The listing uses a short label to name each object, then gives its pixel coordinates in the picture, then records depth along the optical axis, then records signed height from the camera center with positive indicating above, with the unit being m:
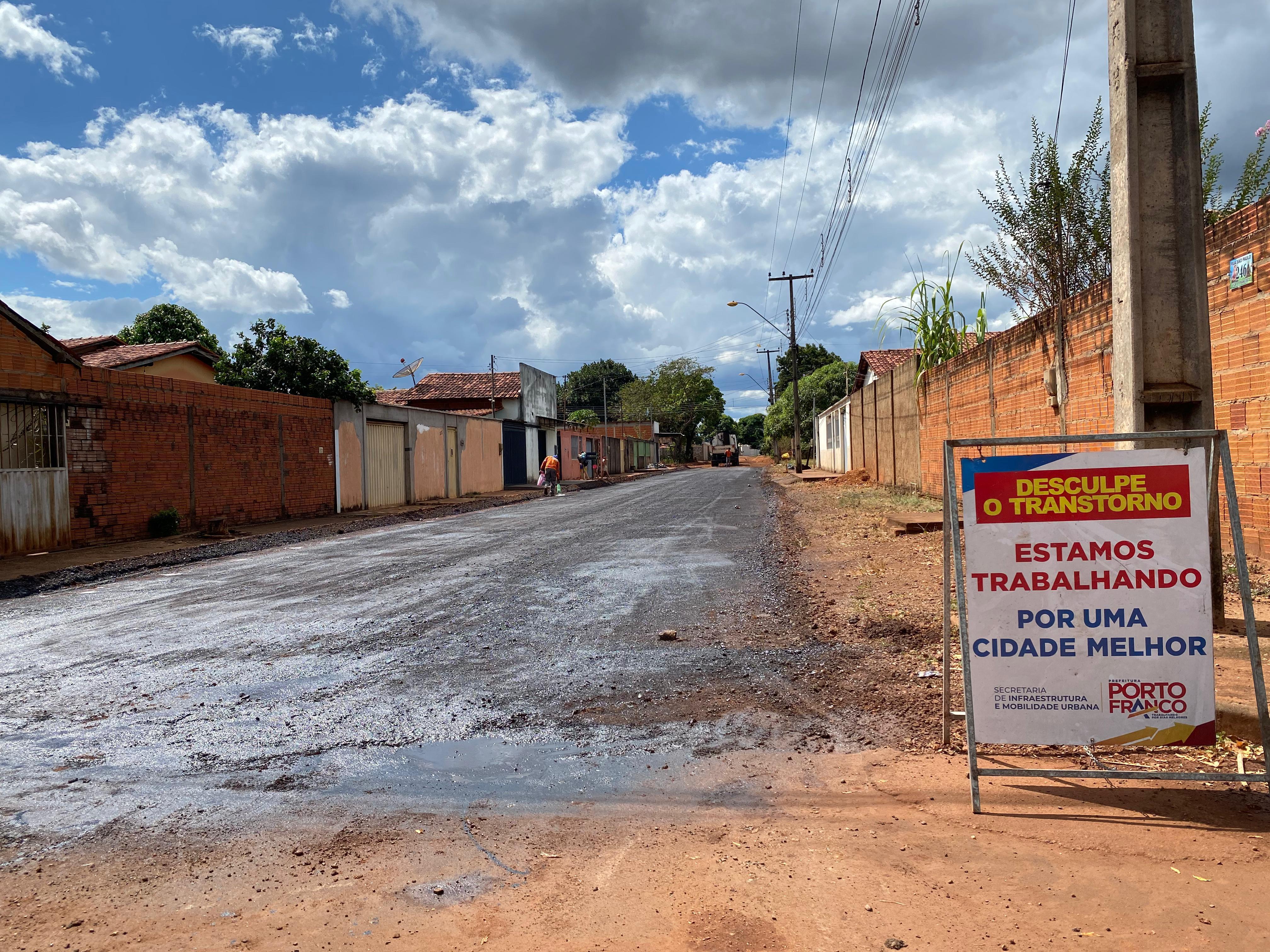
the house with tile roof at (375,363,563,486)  43.19 +5.14
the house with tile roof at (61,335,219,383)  24.30 +4.44
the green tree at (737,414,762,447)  138.50 +8.44
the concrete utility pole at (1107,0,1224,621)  5.41 +1.61
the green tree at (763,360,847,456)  58.59 +6.02
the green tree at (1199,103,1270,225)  9.05 +3.23
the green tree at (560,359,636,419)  107.62 +13.12
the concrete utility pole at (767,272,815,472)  41.69 +5.12
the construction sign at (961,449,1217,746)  3.52 -0.55
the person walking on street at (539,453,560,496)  29.50 +0.50
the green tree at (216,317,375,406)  24.84 +3.77
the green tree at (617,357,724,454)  87.62 +9.10
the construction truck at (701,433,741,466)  79.38 +2.50
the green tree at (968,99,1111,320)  10.31 +3.13
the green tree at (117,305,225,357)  36.03 +7.26
